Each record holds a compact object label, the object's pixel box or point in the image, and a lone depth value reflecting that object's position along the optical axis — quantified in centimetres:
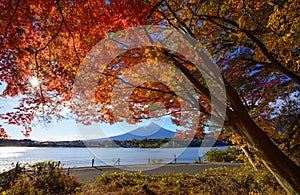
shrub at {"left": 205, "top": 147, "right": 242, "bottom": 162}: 2095
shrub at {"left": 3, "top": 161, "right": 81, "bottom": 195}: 695
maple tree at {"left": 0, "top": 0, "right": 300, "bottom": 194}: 355
